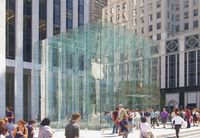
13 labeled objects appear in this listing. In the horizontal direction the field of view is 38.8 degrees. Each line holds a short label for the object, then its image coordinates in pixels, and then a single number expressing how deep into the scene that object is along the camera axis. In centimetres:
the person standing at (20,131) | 833
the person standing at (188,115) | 2155
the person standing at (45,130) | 688
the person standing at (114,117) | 1630
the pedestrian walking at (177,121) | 1491
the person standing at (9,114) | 1258
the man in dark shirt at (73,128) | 659
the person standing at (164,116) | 2141
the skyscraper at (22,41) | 2825
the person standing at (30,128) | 956
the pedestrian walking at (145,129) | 965
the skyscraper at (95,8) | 11320
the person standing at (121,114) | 1433
